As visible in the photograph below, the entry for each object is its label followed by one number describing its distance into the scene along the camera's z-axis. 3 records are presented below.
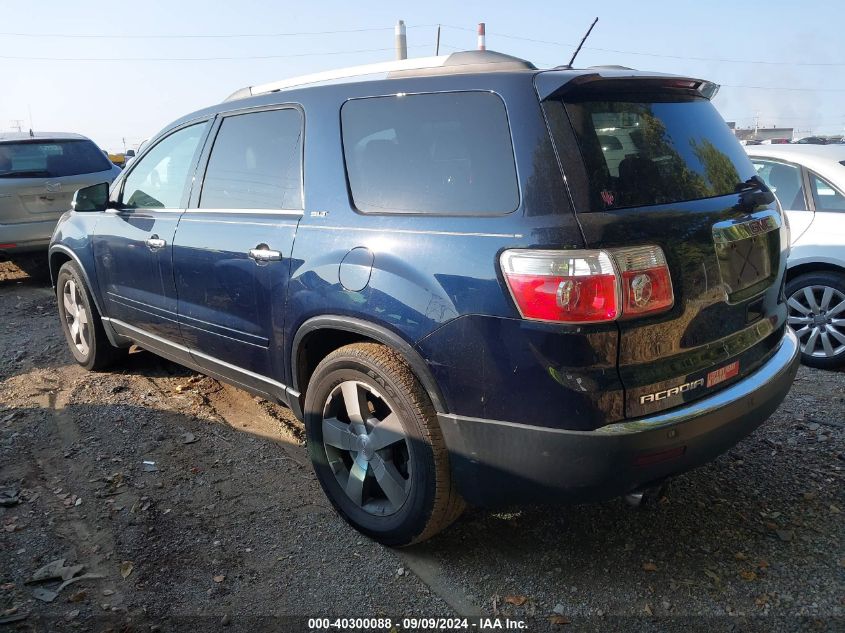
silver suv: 7.83
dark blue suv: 2.21
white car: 4.90
